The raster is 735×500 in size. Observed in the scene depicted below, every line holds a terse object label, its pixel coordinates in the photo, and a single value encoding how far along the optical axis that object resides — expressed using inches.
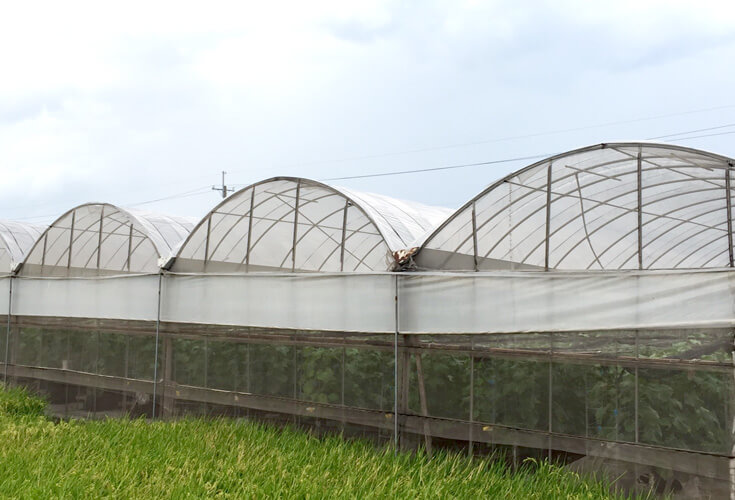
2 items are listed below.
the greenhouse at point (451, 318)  253.6
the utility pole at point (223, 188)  1599.4
